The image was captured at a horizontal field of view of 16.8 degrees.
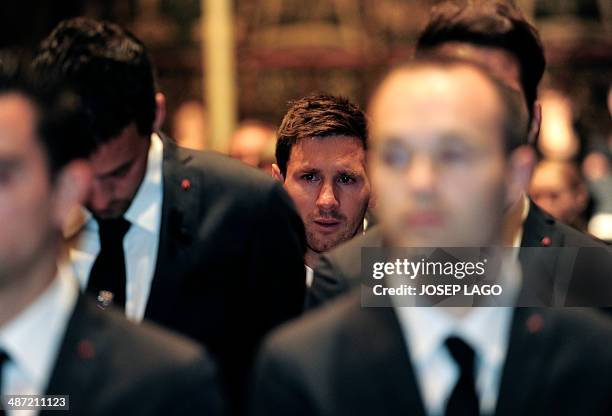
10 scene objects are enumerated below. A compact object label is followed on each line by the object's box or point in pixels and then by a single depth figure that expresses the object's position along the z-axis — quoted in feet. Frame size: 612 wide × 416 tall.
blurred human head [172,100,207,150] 51.62
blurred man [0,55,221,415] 11.70
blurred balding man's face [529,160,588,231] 37.78
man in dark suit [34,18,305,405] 17.68
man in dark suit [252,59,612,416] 11.67
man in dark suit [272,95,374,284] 19.74
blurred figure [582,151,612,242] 42.21
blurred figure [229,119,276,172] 39.29
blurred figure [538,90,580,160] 51.30
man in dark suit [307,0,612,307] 14.76
